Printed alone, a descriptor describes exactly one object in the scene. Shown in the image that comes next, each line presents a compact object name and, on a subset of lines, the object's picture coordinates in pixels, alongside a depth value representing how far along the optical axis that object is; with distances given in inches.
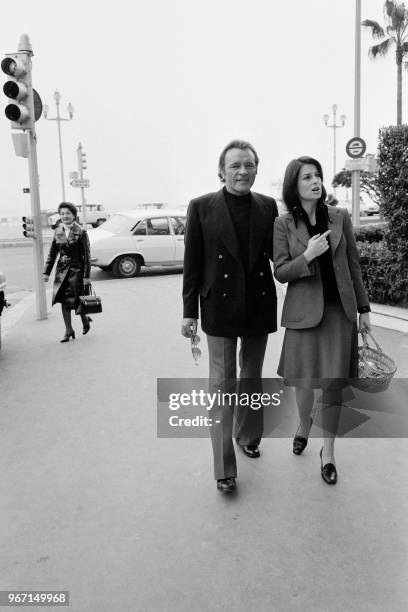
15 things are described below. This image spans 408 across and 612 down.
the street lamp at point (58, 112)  1499.1
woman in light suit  134.0
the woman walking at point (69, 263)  295.0
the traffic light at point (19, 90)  321.7
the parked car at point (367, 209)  2011.6
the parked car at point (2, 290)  271.1
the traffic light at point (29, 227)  348.5
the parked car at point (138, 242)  548.7
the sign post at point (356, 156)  585.6
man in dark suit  136.3
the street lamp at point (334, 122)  1856.9
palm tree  1370.6
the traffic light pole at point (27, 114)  323.0
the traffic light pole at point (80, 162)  1104.8
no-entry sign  585.0
